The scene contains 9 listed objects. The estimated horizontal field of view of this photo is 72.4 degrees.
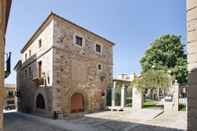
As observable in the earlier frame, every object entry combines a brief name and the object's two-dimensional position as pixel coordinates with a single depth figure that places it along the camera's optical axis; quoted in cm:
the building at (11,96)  2427
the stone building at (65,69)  939
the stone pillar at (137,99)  1061
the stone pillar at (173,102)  976
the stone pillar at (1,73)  211
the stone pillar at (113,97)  1207
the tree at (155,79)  1187
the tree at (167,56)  1548
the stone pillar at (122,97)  1161
